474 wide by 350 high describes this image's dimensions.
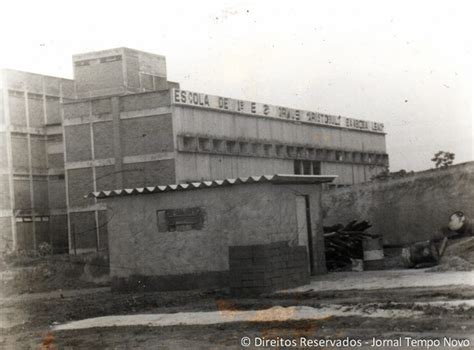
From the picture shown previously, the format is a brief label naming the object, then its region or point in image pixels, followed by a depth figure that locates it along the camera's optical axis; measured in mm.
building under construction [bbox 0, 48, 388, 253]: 34438
